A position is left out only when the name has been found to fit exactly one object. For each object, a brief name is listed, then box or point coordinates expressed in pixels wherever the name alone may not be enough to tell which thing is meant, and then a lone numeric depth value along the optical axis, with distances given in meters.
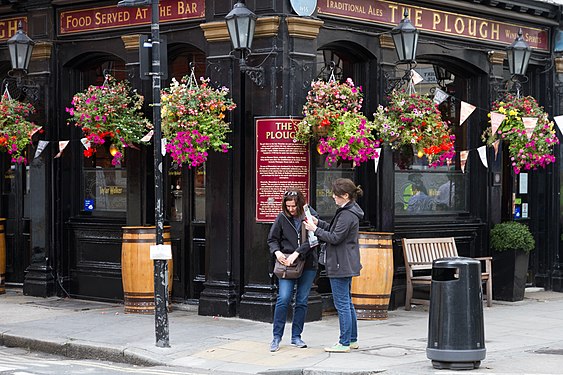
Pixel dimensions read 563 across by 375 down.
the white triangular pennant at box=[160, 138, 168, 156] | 12.86
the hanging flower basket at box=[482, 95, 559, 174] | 15.27
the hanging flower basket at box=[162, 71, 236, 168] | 12.60
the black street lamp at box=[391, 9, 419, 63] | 13.62
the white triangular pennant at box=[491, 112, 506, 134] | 15.16
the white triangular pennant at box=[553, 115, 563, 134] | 14.89
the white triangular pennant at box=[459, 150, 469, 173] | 15.54
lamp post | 11.09
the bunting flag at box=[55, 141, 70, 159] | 15.16
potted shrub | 15.49
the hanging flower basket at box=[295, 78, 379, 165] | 12.54
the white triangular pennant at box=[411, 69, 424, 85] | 13.96
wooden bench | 14.34
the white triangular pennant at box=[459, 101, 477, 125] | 15.23
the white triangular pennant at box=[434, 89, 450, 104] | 14.77
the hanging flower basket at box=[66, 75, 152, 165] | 13.84
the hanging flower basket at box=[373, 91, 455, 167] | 13.24
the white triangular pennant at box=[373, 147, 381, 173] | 13.63
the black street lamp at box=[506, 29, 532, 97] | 15.38
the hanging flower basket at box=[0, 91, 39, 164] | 14.77
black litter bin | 9.43
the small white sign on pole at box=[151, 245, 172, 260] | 11.07
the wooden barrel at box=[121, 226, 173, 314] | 13.49
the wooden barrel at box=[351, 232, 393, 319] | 13.02
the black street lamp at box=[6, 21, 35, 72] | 14.68
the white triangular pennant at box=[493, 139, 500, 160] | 15.52
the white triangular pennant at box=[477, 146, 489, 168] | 15.45
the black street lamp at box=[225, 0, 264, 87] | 12.47
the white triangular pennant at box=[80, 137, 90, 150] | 14.13
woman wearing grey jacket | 10.64
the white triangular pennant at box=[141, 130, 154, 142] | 13.99
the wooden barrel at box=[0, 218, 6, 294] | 15.88
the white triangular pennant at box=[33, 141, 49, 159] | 15.30
